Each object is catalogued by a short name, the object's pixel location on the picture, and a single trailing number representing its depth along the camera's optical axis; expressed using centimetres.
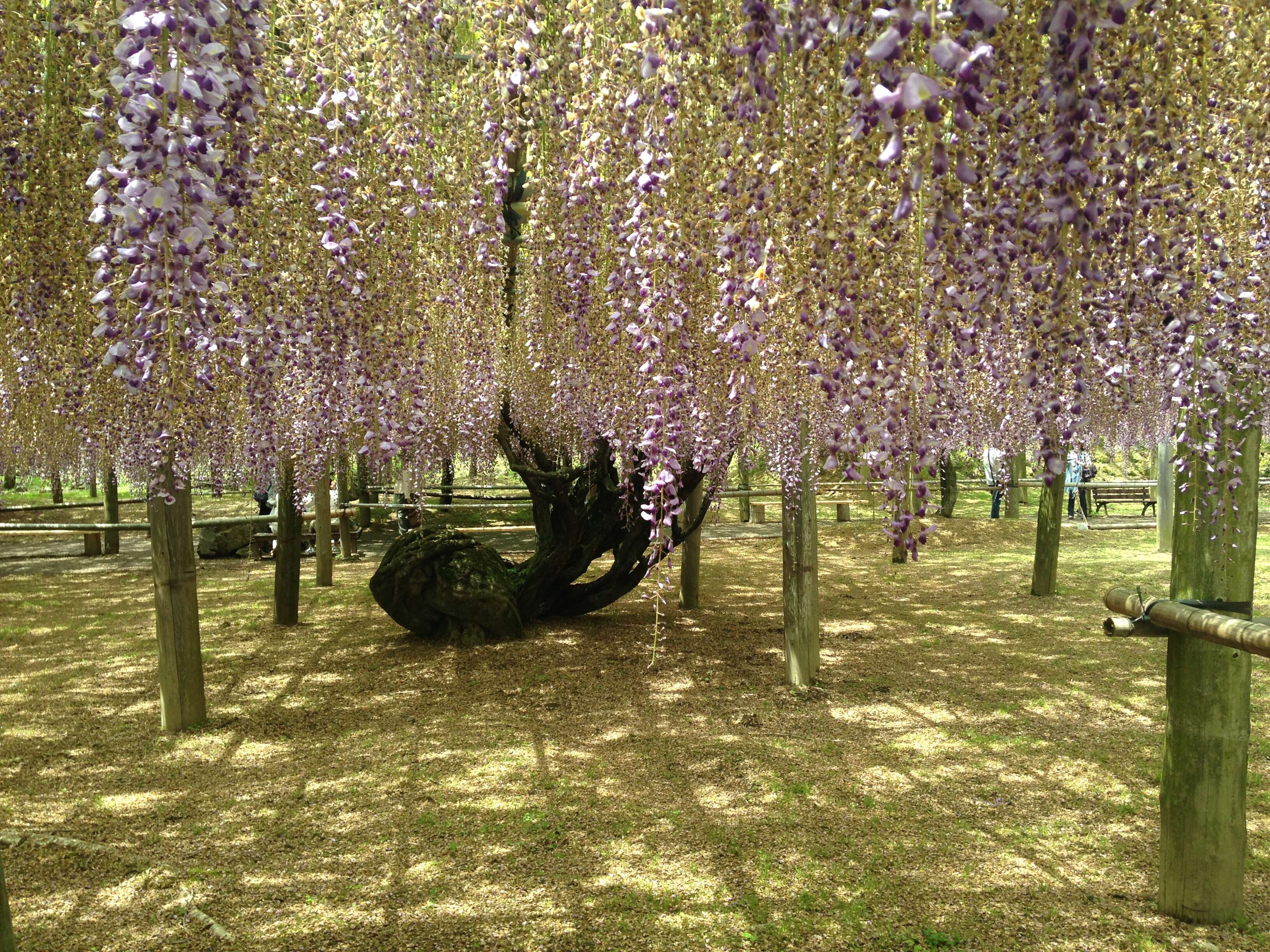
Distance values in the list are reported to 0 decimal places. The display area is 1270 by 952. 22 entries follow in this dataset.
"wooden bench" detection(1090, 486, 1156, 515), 1770
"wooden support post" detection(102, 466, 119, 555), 1352
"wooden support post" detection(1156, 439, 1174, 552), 1217
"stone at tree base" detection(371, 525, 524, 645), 767
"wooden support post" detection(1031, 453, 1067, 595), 945
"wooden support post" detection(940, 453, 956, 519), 1534
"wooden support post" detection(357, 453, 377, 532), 1634
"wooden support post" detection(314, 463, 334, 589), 963
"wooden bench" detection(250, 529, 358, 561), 1328
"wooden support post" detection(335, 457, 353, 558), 1266
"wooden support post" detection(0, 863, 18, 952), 232
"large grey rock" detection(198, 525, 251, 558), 1364
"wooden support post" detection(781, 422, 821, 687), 638
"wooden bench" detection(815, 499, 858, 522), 1573
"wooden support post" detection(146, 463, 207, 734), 552
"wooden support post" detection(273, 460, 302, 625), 839
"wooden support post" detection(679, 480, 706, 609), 880
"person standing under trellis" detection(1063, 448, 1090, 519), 1436
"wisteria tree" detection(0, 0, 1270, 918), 161
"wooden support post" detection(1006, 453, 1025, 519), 1614
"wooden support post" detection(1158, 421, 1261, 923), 321
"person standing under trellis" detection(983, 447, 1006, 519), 1392
